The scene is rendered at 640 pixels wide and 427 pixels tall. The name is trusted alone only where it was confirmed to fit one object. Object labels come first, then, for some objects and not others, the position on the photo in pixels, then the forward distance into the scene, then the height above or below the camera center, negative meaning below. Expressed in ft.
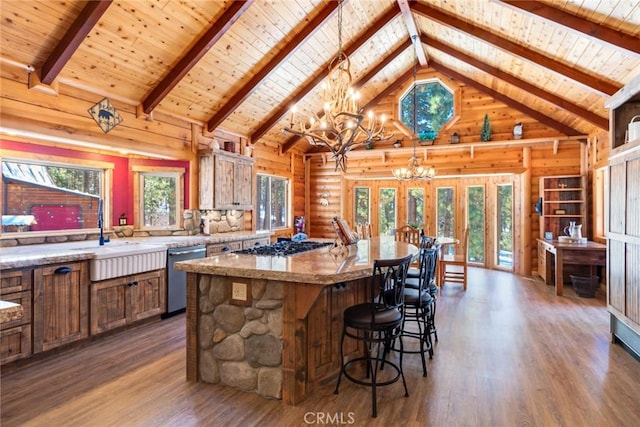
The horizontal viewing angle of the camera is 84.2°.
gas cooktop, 10.43 -1.06
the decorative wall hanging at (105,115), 13.74 +3.98
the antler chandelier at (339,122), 10.64 +2.84
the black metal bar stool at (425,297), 9.82 -2.37
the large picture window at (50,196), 12.37 +0.75
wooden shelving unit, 21.42 +0.75
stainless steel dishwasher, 14.49 -2.76
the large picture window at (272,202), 24.79 +0.95
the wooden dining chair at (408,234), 18.84 -1.03
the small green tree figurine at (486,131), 23.49 +5.60
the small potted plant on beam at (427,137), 25.12 +5.57
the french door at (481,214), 25.38 +0.08
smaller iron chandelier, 20.84 +2.53
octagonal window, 25.11 +7.81
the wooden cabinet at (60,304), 10.25 -2.73
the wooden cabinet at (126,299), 11.81 -3.06
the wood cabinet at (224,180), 18.30 +1.90
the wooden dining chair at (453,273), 19.53 -3.01
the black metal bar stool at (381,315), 7.82 -2.37
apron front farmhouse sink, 11.63 -1.59
